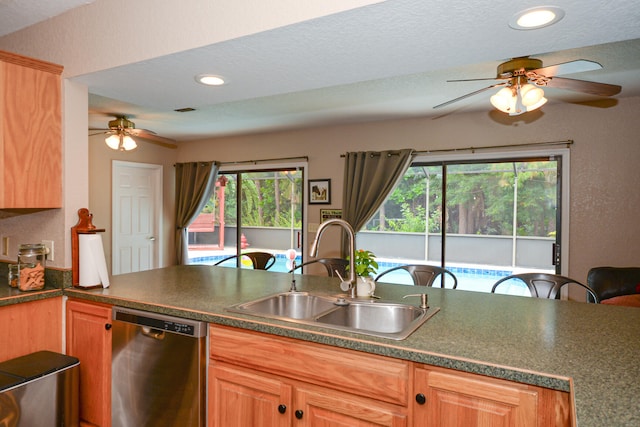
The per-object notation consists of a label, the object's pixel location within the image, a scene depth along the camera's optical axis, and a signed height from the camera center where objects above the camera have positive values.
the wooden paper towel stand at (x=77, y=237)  2.36 -0.17
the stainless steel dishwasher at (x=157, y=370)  1.89 -0.78
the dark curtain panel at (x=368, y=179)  4.65 +0.35
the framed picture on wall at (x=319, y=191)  5.14 +0.23
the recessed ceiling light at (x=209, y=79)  2.19 +0.70
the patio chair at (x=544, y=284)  2.61 -0.46
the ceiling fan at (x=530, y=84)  2.47 +0.81
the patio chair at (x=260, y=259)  3.84 -0.47
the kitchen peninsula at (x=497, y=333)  1.17 -0.47
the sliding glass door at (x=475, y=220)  4.21 -0.09
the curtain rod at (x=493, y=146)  3.91 +0.65
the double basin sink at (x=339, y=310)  1.90 -0.49
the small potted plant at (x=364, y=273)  2.16 -0.33
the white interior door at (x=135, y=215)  5.68 -0.10
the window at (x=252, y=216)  5.68 -0.10
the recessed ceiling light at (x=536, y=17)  1.40 +0.68
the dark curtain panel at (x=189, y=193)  6.11 +0.24
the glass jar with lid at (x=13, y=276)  2.35 -0.39
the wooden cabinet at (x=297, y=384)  1.50 -0.69
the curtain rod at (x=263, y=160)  5.33 +0.67
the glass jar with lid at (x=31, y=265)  2.28 -0.33
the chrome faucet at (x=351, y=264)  2.09 -0.28
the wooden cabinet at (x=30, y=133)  2.10 +0.39
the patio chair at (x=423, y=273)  2.99 -0.46
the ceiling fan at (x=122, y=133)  4.55 +0.83
